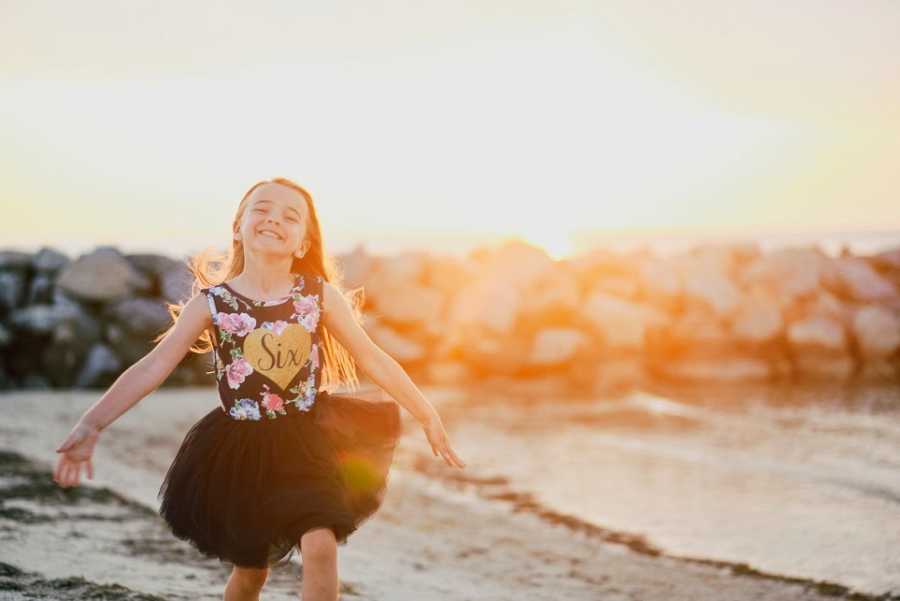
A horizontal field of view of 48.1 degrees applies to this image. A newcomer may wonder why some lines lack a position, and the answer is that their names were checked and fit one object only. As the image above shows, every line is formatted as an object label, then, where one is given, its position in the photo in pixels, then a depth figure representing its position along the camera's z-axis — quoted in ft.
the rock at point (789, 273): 48.06
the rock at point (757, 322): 45.50
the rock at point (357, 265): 48.12
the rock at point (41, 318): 39.88
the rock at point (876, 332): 45.39
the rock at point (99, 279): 41.68
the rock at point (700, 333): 45.27
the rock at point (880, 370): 41.34
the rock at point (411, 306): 45.93
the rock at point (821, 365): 43.68
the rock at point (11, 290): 42.55
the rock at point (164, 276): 42.47
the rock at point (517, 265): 46.34
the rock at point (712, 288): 46.29
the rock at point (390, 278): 46.98
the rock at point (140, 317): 40.37
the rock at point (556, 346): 42.63
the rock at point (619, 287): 46.68
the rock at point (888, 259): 52.47
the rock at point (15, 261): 44.06
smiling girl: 11.13
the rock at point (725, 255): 50.16
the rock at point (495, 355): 43.09
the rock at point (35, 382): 38.09
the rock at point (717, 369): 43.09
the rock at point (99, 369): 38.50
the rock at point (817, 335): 44.88
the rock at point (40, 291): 42.88
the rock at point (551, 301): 44.70
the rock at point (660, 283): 47.06
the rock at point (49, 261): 44.09
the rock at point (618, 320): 43.70
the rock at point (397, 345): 44.39
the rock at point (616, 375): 39.81
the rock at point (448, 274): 48.32
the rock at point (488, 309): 43.88
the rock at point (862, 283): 49.34
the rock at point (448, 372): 42.52
